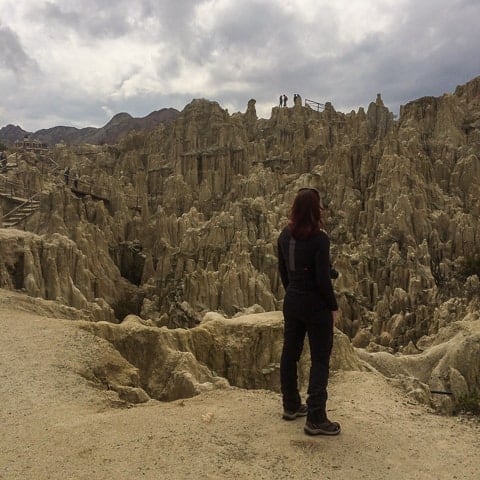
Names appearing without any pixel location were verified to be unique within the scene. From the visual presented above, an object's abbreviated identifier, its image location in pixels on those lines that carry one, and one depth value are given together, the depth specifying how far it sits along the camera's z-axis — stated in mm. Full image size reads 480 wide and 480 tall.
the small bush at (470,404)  5176
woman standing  4344
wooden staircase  22288
